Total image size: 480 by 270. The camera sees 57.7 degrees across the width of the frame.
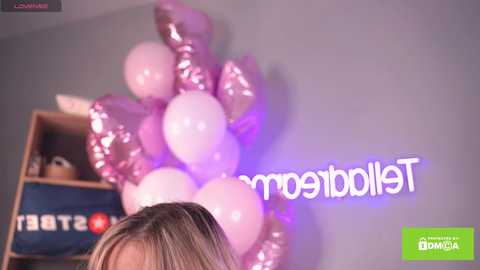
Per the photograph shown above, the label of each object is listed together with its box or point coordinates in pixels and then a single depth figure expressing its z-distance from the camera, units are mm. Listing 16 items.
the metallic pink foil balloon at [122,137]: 1506
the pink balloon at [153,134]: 1519
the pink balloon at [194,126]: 1388
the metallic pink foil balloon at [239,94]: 1485
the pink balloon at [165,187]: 1396
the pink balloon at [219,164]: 1481
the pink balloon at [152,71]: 1638
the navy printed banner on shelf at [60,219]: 1645
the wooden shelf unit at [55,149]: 1708
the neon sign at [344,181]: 1463
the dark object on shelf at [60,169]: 1812
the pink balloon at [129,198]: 1520
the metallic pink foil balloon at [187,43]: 1517
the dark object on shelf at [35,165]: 1757
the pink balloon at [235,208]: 1292
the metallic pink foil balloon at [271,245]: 1370
